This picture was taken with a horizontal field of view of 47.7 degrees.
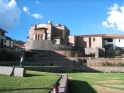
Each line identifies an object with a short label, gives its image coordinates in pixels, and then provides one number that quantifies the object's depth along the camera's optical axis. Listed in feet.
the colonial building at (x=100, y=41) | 169.40
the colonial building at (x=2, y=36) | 137.09
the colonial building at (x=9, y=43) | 171.40
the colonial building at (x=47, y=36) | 146.05
